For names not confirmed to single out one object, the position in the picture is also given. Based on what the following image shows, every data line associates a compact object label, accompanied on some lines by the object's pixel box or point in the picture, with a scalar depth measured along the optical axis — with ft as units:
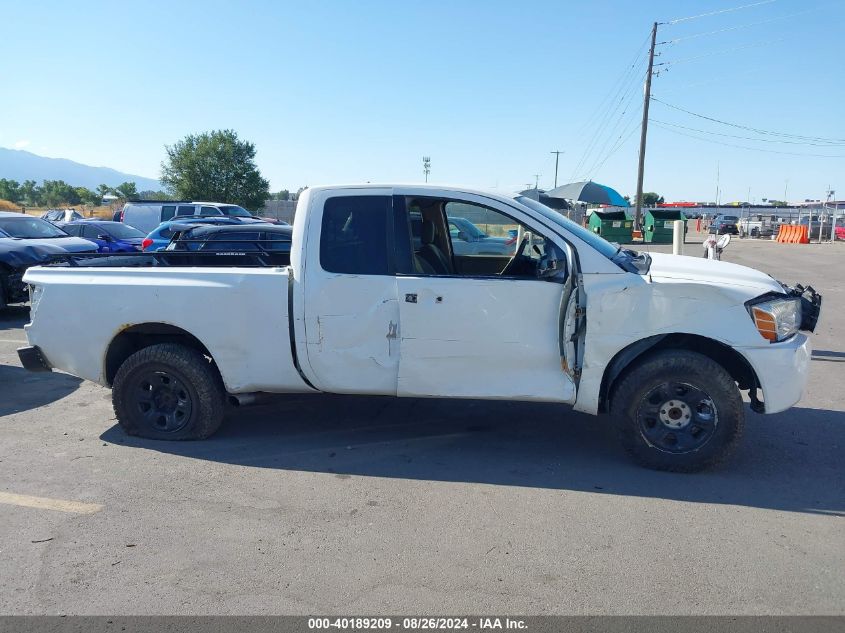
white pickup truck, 14.57
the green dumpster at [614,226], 116.88
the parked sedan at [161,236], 52.60
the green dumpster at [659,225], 116.37
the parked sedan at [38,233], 40.13
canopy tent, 98.37
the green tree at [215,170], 163.12
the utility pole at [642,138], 125.80
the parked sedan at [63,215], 94.49
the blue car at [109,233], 53.54
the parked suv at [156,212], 78.95
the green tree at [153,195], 162.81
